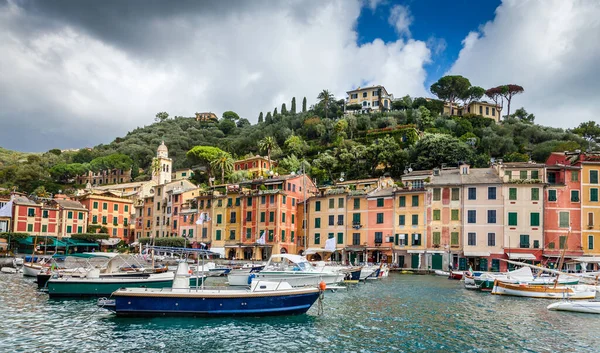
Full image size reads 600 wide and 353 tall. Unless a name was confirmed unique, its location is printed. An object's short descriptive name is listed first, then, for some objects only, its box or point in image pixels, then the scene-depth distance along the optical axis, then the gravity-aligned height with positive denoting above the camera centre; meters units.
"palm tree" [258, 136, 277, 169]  105.94 +17.17
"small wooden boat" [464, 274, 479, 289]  42.25 -4.74
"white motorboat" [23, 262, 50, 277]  47.31 -4.79
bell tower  101.94 +11.46
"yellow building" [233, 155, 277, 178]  98.75 +11.99
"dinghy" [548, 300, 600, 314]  29.00 -4.54
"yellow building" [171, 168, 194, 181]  110.75 +11.10
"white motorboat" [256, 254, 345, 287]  36.72 -3.68
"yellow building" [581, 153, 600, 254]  54.41 +2.95
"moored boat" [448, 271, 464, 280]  51.11 -4.91
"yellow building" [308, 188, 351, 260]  66.31 +0.94
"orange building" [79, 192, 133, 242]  85.81 +1.46
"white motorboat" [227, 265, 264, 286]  38.16 -4.31
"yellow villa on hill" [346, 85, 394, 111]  129.50 +33.88
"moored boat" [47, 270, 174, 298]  32.03 -4.19
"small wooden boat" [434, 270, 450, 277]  54.78 -5.12
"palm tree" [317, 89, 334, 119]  130.12 +33.85
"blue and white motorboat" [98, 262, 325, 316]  24.64 -3.97
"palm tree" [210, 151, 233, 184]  93.19 +11.37
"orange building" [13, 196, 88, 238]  75.31 +0.35
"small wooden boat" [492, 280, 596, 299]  35.50 -4.56
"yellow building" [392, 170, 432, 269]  60.19 +0.08
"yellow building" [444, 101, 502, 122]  114.19 +28.03
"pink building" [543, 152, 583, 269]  54.69 +2.02
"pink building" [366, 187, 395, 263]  62.56 +0.11
